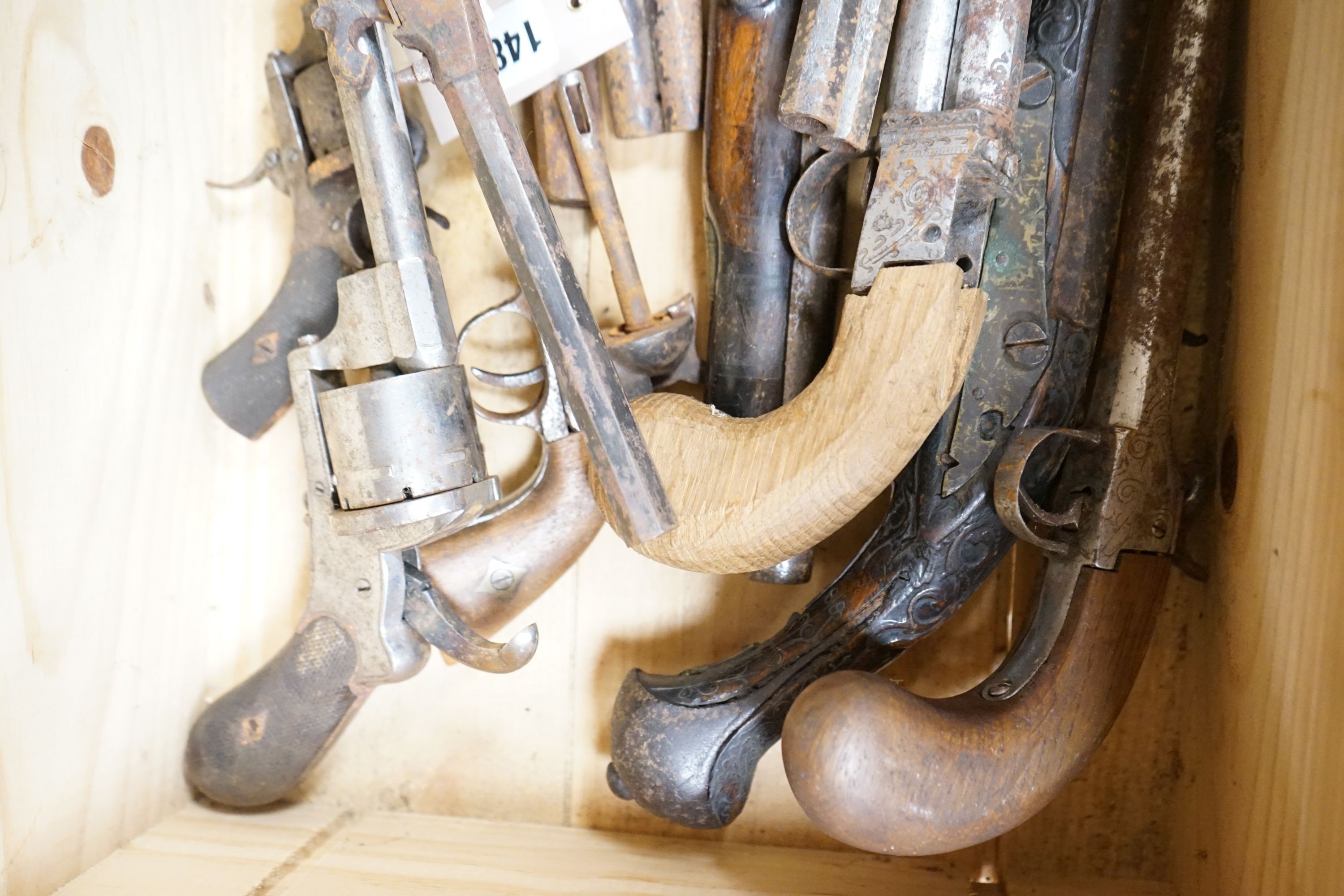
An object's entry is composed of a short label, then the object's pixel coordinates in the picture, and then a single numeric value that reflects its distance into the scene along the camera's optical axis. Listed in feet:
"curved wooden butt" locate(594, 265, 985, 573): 1.78
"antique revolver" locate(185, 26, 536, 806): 2.13
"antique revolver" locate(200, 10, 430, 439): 2.52
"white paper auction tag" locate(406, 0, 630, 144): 2.27
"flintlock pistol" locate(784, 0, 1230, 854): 1.91
